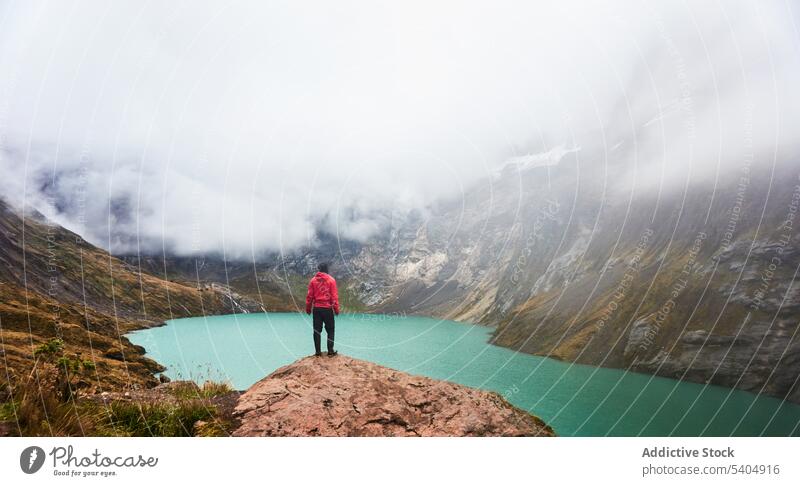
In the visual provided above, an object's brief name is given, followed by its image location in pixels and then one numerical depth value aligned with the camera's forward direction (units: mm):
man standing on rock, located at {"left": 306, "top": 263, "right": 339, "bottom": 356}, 11203
